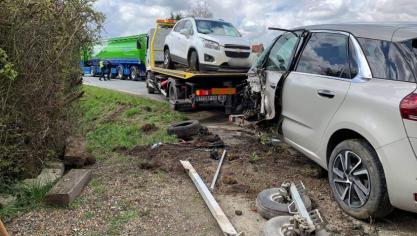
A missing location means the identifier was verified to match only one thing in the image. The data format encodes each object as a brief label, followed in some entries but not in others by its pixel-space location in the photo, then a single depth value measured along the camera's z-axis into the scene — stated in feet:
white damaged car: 38.52
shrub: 16.76
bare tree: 144.69
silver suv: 12.48
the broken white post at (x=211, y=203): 13.57
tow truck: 39.17
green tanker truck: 95.84
